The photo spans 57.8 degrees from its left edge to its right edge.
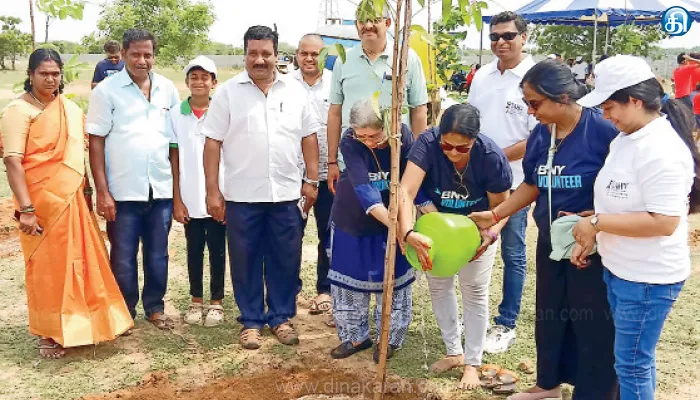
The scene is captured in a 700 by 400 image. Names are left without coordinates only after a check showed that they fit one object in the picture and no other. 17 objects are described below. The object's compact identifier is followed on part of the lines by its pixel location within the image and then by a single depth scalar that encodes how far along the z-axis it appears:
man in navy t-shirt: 9.13
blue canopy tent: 11.34
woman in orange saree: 3.64
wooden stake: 2.33
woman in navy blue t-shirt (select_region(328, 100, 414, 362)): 3.35
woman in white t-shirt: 2.30
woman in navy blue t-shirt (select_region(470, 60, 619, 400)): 2.72
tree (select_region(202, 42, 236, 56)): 74.16
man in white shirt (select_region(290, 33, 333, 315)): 4.49
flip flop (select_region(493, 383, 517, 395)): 3.40
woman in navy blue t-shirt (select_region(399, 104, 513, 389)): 2.98
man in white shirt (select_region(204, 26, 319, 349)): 3.80
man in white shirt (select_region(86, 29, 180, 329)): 3.91
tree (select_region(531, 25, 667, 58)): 21.34
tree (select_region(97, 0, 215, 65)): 20.03
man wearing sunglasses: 3.81
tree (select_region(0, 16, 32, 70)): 39.78
